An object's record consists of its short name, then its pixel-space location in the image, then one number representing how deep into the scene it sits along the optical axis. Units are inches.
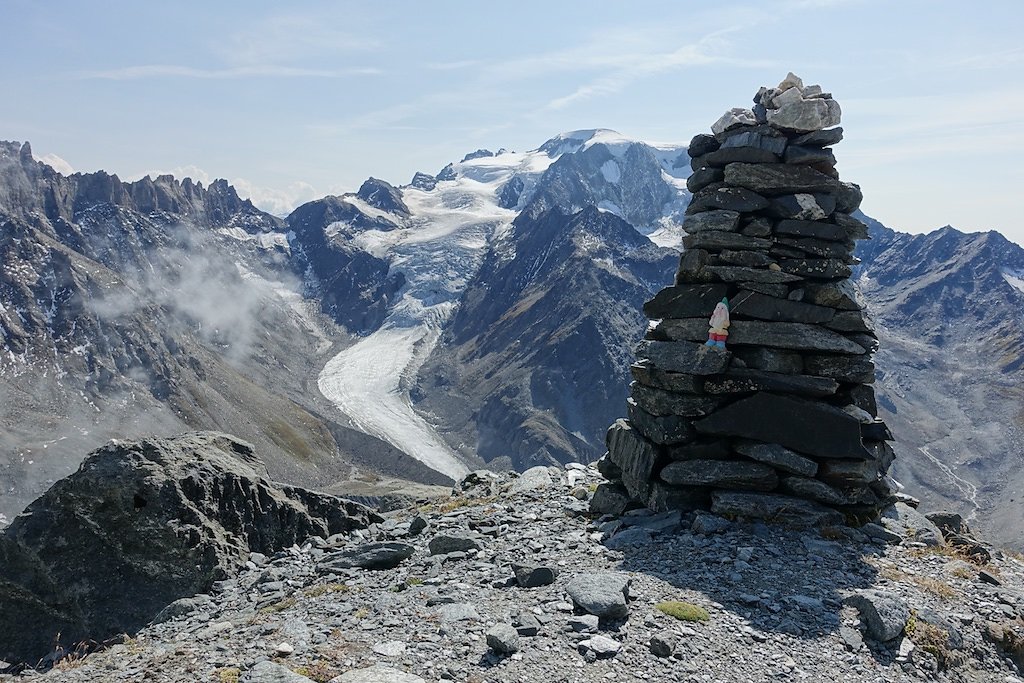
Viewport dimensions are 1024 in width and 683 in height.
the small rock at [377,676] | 382.9
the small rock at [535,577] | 556.7
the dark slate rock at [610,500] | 755.4
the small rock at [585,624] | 462.9
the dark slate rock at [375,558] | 674.2
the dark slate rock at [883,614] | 470.9
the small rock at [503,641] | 431.5
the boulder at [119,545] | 680.4
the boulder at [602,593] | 483.5
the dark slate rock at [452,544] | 674.8
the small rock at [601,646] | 436.8
